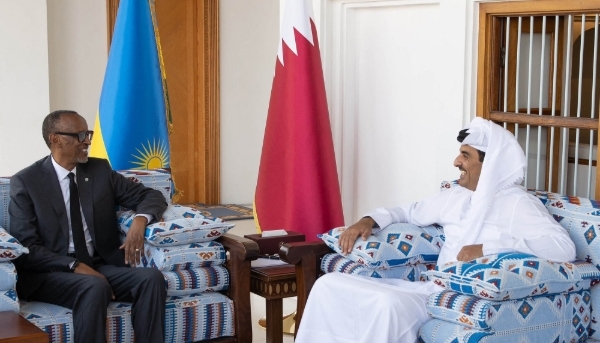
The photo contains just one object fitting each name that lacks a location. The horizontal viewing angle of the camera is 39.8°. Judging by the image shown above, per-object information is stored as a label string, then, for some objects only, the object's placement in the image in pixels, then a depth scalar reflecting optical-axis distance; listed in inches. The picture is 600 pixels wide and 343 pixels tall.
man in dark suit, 132.0
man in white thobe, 119.9
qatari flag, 178.9
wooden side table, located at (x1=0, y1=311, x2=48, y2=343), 107.8
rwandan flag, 185.9
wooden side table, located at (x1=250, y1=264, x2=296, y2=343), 144.2
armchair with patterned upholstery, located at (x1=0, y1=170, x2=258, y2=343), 140.1
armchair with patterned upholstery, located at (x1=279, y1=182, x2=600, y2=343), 108.4
